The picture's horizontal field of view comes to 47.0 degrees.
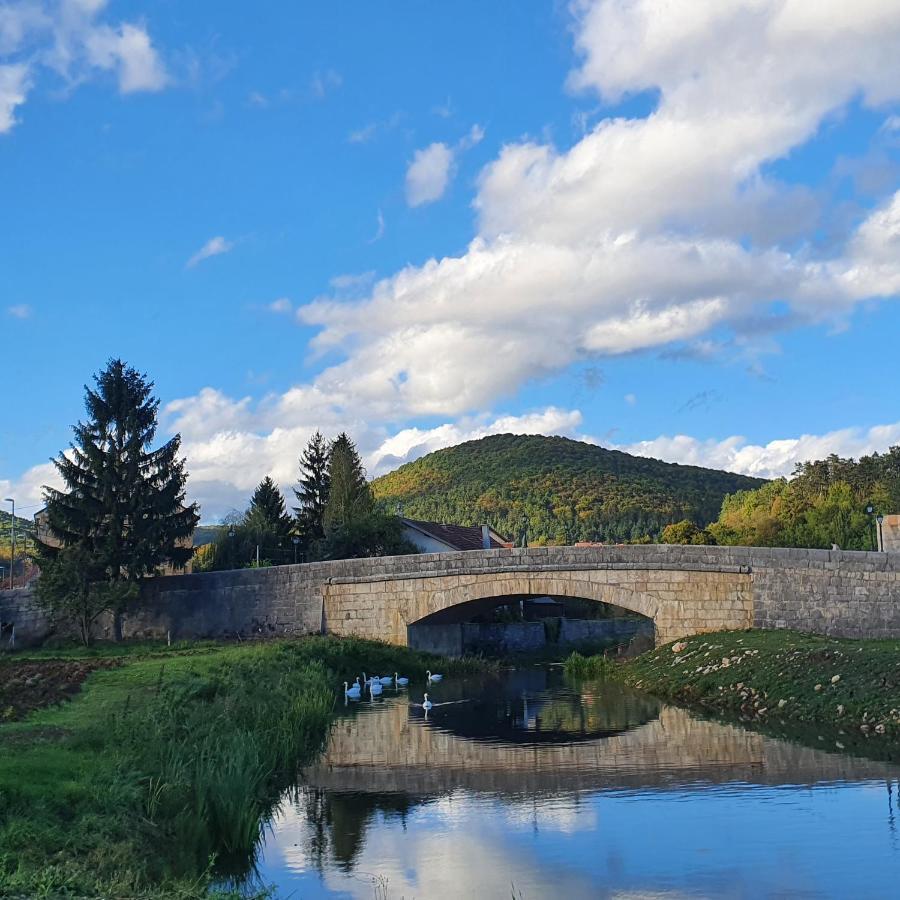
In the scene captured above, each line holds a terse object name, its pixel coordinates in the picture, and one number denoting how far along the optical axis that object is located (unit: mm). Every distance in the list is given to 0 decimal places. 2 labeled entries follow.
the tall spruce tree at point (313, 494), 53219
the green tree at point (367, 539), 40781
